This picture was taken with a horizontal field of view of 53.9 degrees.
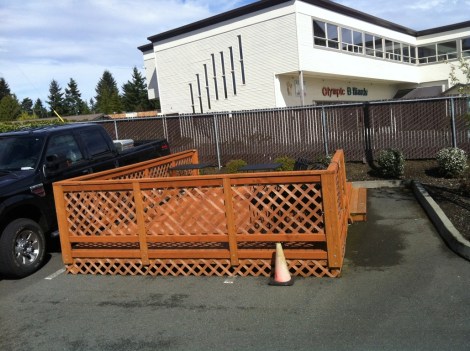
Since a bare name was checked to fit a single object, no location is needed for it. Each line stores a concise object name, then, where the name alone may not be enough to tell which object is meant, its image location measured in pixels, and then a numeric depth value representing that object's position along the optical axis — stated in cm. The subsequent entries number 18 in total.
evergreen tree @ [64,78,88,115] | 11726
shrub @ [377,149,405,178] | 1179
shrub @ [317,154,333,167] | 1334
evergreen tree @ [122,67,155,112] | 8738
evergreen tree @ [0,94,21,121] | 7222
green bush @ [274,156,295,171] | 1348
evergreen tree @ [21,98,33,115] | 12565
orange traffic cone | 537
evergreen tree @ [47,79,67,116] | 10663
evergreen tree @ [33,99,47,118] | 11503
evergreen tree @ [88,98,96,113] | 13330
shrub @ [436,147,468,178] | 1110
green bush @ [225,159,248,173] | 1456
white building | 2688
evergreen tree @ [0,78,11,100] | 11119
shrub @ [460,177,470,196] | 898
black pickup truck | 624
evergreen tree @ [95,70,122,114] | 8375
